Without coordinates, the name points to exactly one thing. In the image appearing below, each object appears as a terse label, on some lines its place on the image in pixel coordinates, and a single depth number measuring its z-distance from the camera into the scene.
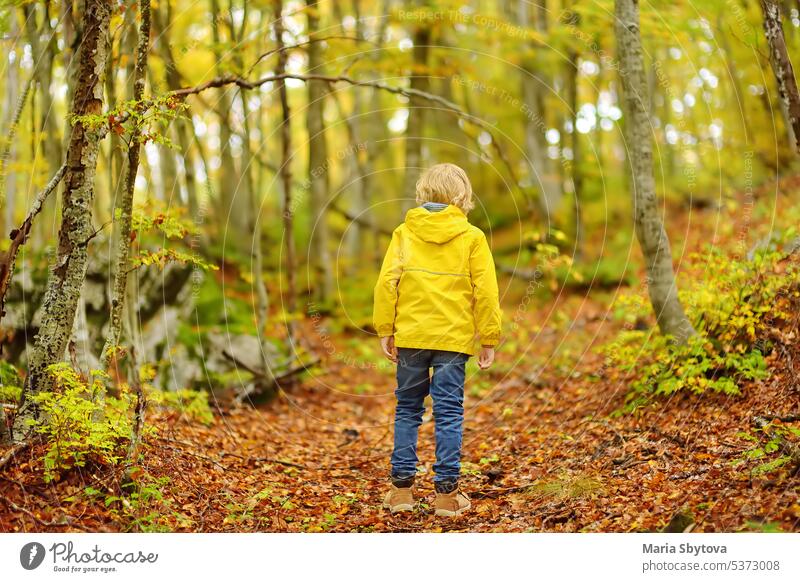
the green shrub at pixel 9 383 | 5.22
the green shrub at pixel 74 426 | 4.64
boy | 4.79
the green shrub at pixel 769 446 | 4.43
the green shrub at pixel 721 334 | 5.80
